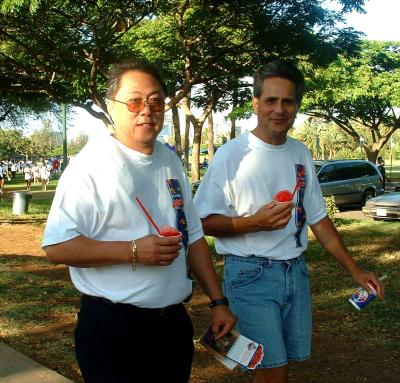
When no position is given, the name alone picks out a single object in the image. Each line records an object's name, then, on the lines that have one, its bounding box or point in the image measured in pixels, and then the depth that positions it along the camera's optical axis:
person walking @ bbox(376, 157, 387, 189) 28.23
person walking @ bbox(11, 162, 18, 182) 43.47
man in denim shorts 2.62
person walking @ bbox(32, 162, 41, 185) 32.99
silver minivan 16.70
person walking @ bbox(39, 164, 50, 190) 29.57
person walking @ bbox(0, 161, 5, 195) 24.56
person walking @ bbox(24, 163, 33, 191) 29.71
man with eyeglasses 1.92
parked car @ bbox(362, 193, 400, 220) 12.86
